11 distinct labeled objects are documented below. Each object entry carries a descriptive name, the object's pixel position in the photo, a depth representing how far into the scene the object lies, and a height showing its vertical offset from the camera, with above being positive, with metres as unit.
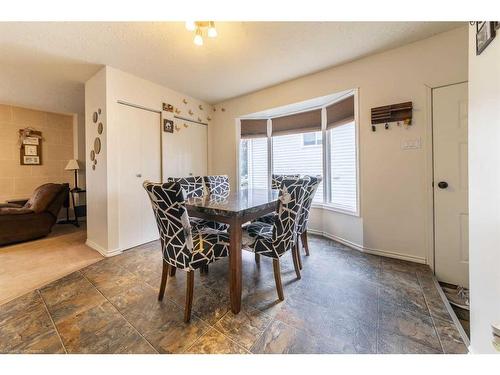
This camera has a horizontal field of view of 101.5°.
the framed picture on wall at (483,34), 0.87 +0.66
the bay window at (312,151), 2.79 +0.55
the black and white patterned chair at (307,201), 1.82 -0.17
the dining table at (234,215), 1.48 -0.23
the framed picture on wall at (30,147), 3.93 +0.78
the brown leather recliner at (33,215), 2.91 -0.43
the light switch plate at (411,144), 2.15 +0.42
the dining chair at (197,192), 2.24 -0.08
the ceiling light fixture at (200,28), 1.58 +1.28
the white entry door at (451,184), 1.95 -0.02
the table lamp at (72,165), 4.23 +0.44
